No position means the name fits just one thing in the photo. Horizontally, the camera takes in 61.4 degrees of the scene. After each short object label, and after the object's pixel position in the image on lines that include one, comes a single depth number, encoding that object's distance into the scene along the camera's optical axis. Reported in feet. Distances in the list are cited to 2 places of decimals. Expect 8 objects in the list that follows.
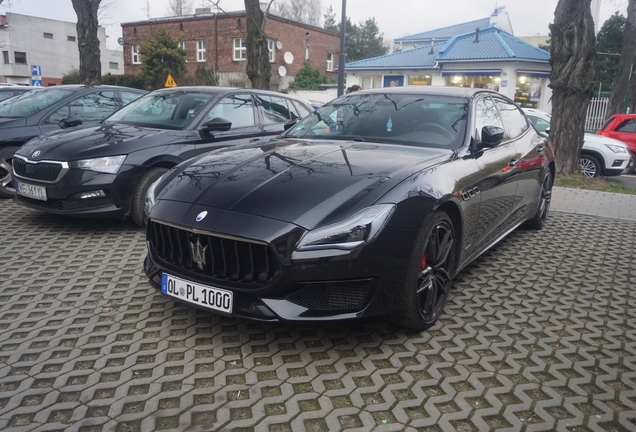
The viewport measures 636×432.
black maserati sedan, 9.71
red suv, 43.96
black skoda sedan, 17.80
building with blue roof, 96.84
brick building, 118.73
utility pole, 56.95
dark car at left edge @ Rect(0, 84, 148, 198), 24.02
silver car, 37.42
